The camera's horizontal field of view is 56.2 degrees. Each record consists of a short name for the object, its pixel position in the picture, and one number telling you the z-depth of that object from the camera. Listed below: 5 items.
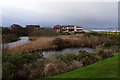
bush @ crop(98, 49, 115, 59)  7.68
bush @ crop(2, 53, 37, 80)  4.45
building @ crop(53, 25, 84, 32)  54.66
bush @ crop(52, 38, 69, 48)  15.23
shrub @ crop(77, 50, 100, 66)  6.64
